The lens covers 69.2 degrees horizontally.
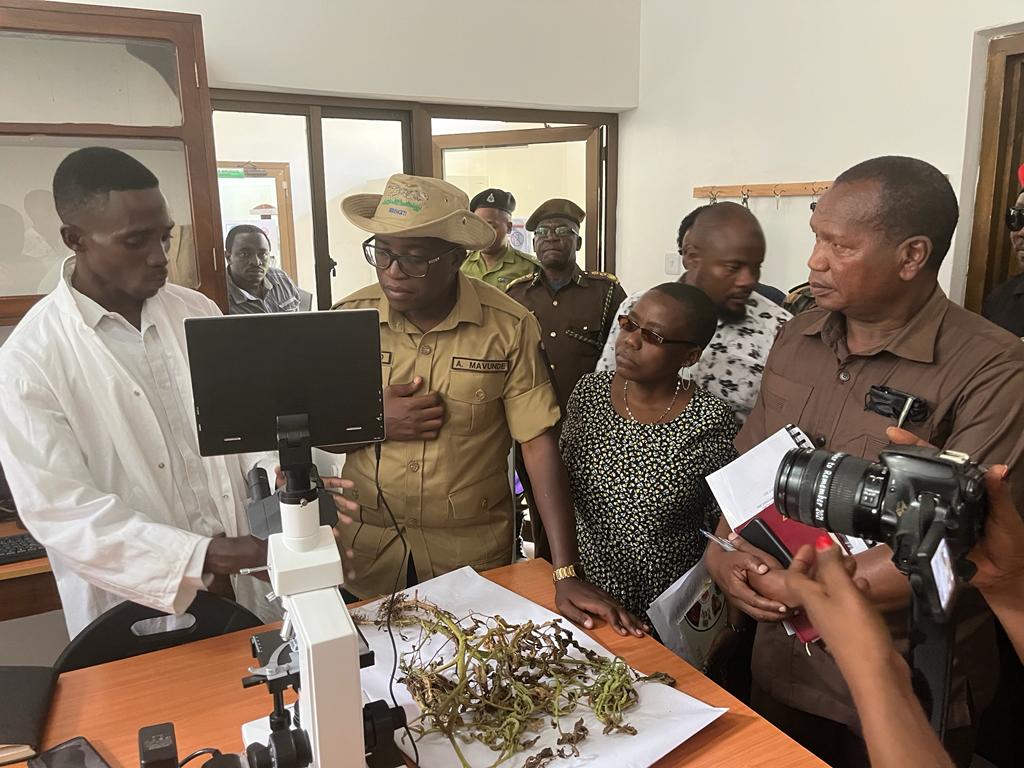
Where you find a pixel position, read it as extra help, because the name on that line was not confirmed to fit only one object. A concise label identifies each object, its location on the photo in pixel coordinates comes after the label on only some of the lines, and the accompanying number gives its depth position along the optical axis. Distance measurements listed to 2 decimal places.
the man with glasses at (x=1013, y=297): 2.14
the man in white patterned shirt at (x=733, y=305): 2.12
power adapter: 0.85
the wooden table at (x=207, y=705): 1.07
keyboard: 2.03
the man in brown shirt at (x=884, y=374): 1.24
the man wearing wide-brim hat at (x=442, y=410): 1.63
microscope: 0.81
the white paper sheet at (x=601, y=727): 1.02
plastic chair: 1.38
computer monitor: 0.88
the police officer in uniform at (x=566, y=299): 3.06
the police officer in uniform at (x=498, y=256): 3.41
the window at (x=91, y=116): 2.18
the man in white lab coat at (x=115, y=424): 1.27
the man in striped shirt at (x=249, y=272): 3.00
